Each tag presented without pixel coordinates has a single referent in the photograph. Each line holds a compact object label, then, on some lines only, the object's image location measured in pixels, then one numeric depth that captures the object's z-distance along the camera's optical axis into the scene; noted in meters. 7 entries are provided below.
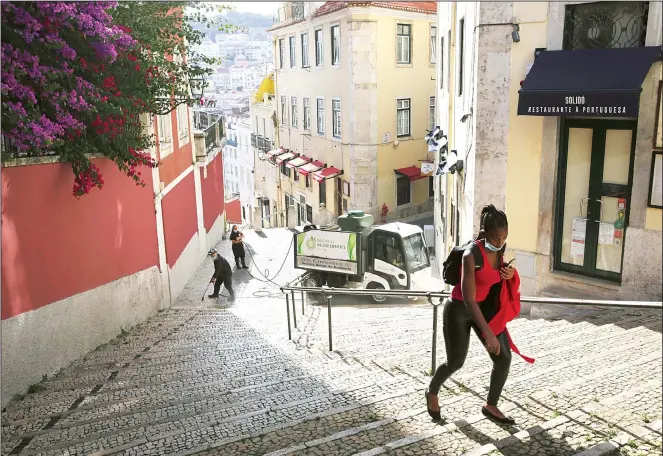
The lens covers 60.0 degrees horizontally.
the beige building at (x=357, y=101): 19.56
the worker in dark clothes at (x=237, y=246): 15.05
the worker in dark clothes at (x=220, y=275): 11.89
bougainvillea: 5.14
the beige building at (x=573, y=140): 4.25
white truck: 12.41
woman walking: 3.01
